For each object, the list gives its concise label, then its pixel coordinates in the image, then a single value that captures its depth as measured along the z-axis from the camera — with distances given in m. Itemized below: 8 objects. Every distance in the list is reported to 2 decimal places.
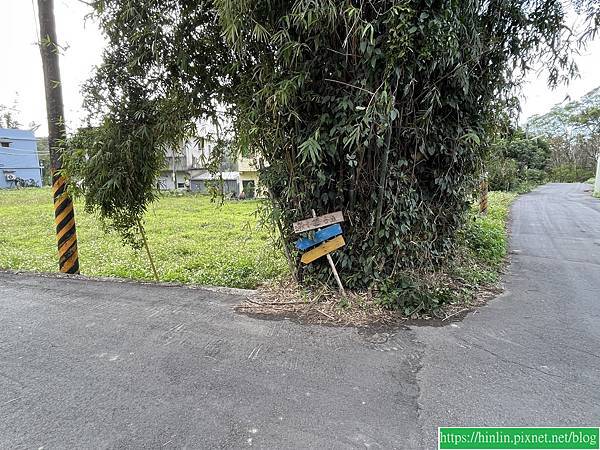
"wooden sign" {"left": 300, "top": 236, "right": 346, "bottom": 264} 2.98
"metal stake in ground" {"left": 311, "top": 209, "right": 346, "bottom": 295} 3.01
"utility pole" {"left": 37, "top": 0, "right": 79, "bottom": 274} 3.90
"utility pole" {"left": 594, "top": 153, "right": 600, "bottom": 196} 15.66
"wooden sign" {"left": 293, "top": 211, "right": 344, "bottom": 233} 2.93
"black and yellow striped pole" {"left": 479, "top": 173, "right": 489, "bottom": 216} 7.52
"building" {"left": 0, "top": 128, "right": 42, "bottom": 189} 26.05
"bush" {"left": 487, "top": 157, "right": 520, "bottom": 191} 17.44
